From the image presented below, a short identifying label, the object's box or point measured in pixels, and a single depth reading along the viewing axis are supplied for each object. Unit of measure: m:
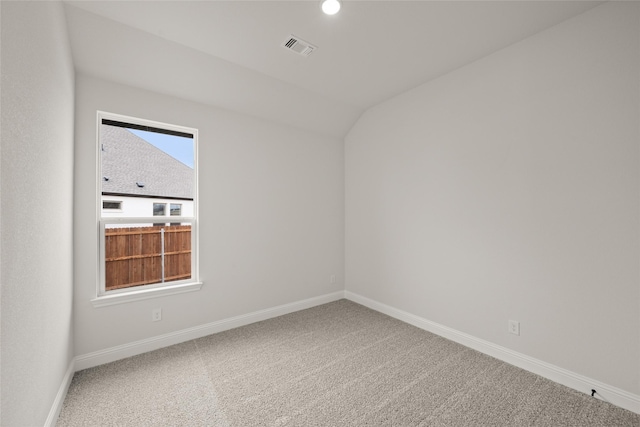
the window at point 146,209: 2.46
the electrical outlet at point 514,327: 2.34
